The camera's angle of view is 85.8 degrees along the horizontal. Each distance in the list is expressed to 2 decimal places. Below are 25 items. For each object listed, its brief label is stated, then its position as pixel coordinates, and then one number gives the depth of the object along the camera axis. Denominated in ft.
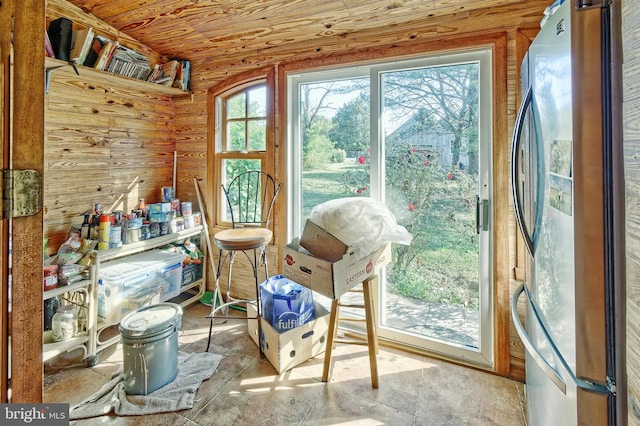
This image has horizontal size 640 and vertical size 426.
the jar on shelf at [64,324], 6.82
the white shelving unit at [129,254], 7.23
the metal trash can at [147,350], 5.98
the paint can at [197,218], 9.98
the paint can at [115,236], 7.73
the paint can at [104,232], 7.64
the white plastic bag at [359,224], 5.94
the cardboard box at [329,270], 5.65
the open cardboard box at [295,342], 6.83
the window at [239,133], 9.43
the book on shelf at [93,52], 7.79
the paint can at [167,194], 10.11
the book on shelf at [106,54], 7.85
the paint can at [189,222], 9.70
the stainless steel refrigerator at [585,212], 2.45
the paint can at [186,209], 9.77
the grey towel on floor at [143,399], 5.72
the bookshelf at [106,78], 7.18
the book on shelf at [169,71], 9.55
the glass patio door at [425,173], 6.95
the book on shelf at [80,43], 7.44
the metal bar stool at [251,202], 9.05
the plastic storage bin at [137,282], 7.46
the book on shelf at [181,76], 9.83
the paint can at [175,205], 9.87
